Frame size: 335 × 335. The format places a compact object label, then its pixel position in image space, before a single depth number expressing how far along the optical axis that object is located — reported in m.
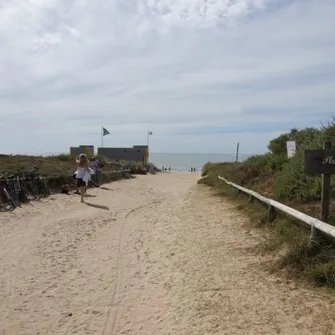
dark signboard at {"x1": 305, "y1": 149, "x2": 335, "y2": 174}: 6.89
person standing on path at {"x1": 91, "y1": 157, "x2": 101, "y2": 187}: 22.33
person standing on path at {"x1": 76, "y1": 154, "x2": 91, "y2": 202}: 16.45
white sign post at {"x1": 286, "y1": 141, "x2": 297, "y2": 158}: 12.73
